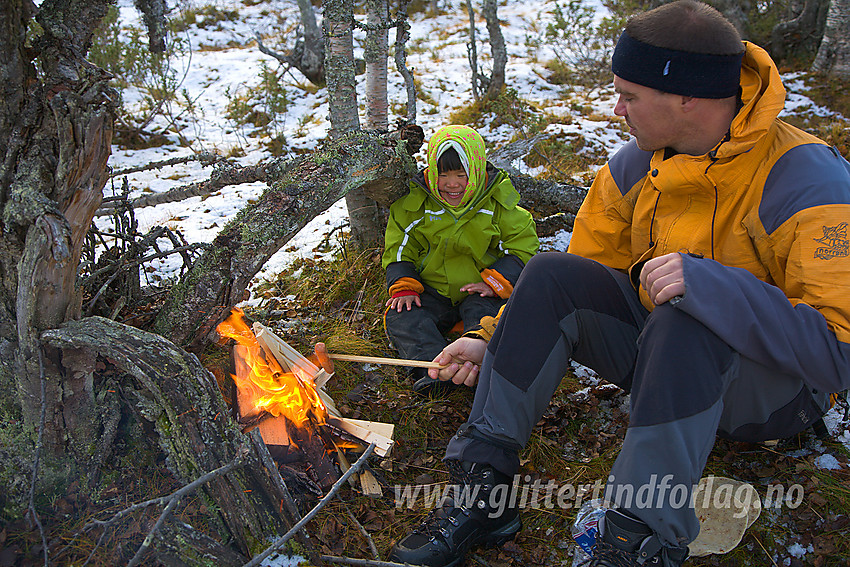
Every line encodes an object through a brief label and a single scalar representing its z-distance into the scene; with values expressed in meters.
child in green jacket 3.56
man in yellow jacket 1.90
